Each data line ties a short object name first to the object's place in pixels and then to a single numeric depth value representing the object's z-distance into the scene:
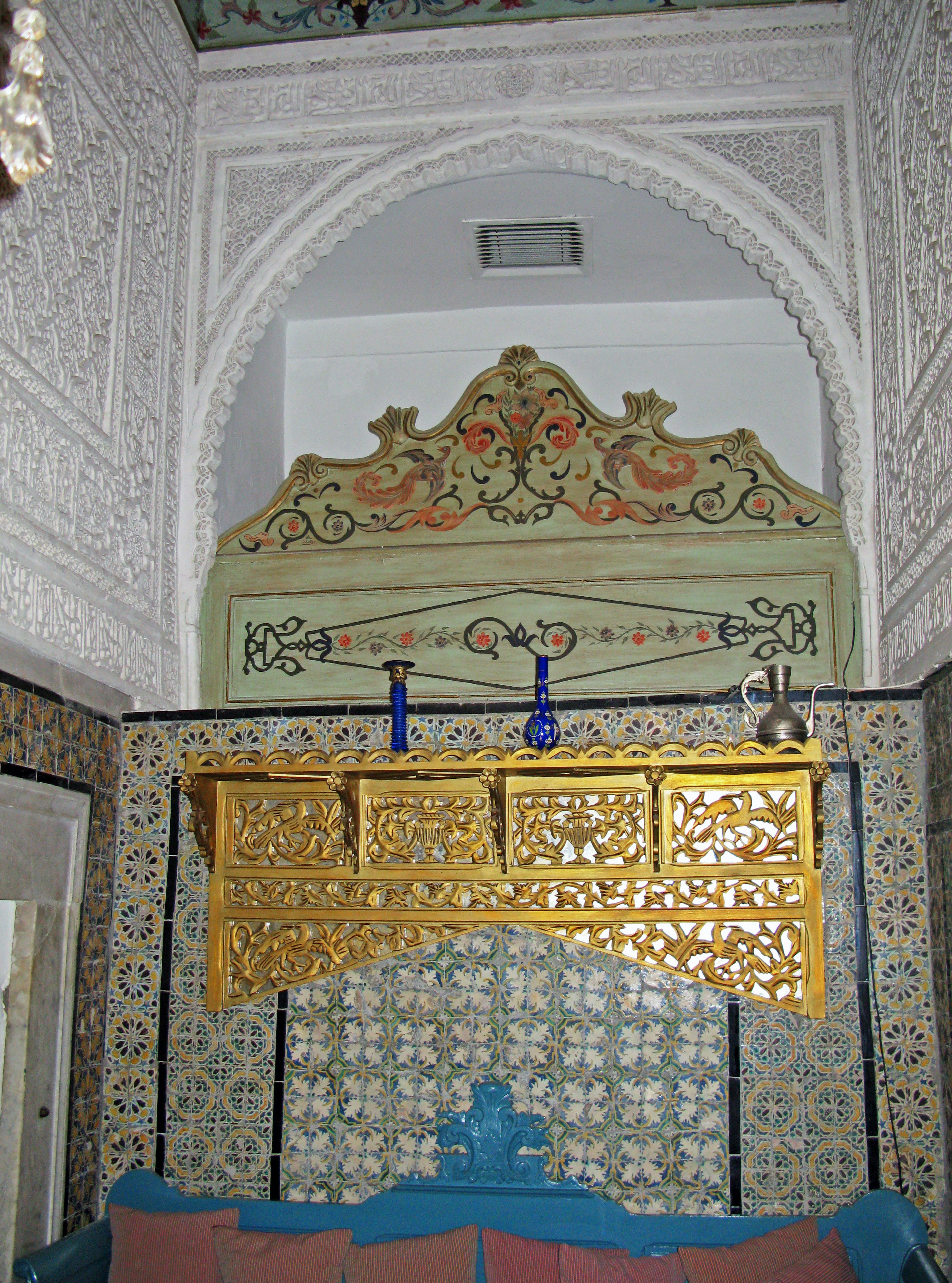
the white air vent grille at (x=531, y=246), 3.89
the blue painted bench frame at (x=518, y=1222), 2.75
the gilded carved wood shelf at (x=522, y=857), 2.95
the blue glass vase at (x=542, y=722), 2.96
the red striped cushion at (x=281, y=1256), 2.79
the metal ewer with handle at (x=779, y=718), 2.90
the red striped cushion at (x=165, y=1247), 2.84
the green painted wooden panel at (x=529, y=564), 3.30
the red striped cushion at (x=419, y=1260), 2.78
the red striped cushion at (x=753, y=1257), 2.72
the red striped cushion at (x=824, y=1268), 2.65
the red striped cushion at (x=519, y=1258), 2.78
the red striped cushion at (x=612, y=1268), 2.73
